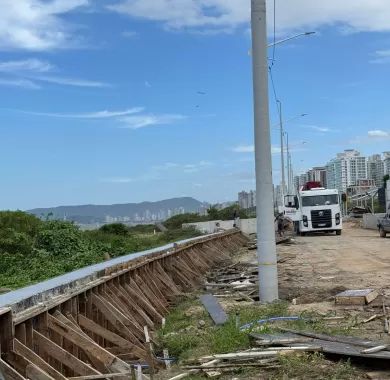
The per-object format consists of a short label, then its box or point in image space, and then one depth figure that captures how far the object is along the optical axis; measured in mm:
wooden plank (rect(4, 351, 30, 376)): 6954
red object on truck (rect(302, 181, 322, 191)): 47250
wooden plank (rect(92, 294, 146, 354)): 10453
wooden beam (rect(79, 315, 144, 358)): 9203
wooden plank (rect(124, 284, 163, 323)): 13102
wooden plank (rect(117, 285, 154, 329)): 12304
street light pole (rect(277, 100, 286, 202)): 59894
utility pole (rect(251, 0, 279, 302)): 13609
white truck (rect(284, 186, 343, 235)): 44562
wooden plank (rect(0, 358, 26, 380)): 6414
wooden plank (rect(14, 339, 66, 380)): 6941
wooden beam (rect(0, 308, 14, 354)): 7045
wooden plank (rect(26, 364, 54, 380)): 6664
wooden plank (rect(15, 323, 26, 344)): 7465
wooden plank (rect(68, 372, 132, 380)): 7082
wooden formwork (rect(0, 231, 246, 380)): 7086
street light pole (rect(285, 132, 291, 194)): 66388
